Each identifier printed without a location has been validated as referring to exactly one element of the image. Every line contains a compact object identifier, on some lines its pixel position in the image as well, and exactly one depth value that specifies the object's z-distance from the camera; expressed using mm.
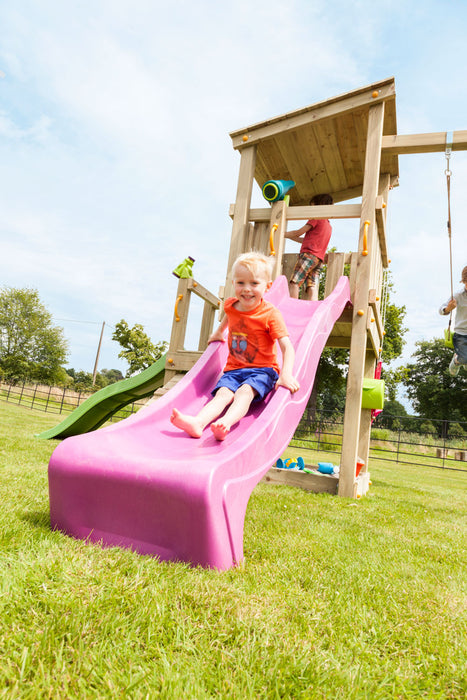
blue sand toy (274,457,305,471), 6207
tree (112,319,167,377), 33969
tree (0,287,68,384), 41000
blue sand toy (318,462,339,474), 5969
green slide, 6691
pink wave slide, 2039
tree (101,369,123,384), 87125
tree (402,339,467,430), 40969
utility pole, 42000
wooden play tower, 5168
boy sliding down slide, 3146
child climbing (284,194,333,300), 5633
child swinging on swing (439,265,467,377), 6000
